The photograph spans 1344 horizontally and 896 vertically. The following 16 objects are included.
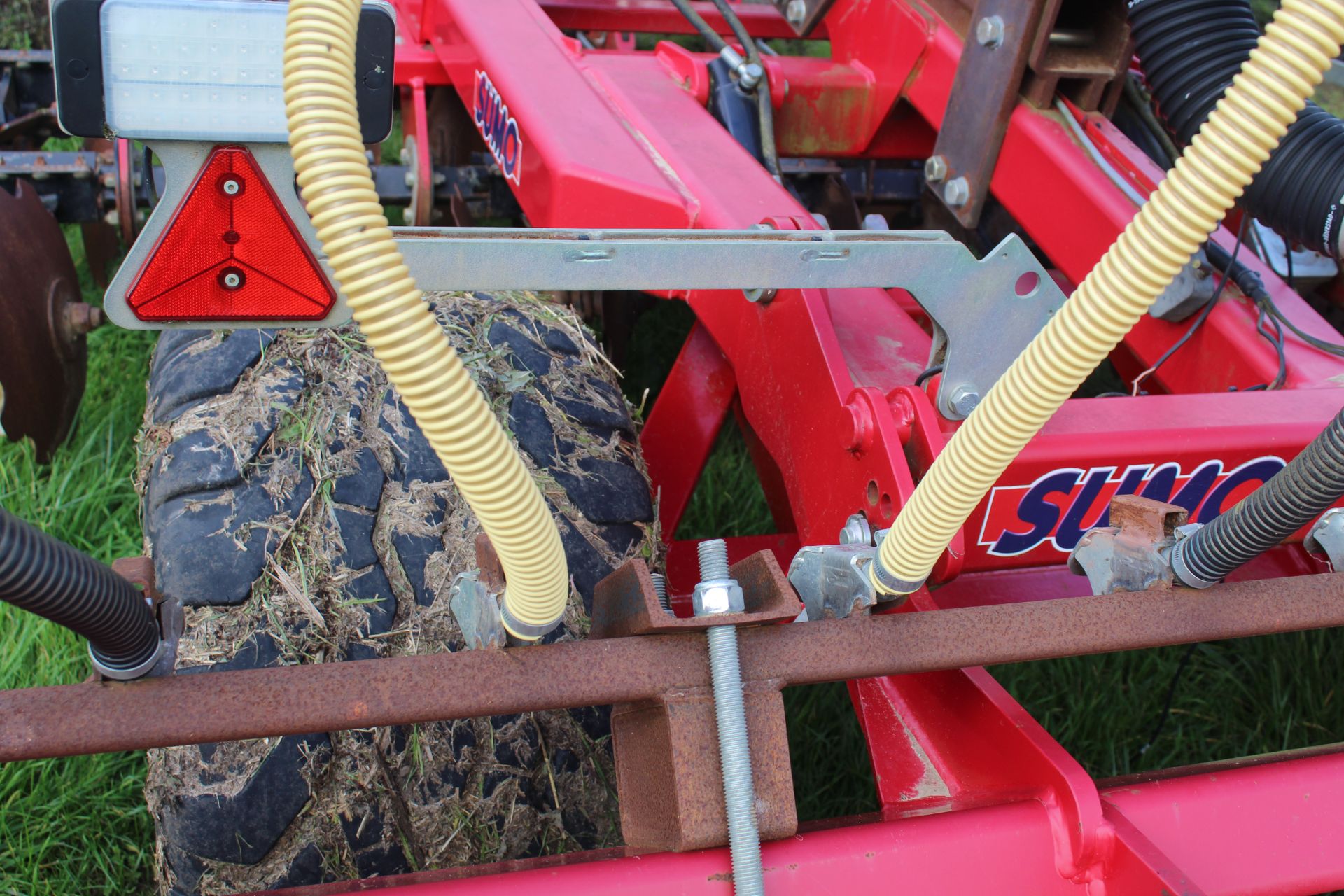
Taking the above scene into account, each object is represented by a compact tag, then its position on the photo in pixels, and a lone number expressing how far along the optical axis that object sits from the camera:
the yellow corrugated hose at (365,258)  0.81
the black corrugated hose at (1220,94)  1.65
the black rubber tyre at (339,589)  1.45
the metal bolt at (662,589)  1.18
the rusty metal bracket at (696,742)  1.08
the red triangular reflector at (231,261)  1.05
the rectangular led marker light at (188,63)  0.96
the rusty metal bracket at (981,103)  1.87
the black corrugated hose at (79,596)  0.84
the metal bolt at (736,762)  1.03
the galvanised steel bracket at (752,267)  1.12
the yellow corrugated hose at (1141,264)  0.85
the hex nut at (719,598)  1.09
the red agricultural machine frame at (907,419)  1.17
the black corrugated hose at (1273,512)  1.04
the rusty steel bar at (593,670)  0.99
